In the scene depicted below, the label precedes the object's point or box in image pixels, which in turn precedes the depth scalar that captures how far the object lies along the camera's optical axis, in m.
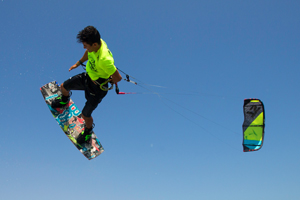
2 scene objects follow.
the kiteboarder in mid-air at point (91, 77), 6.86
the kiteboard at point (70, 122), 10.18
